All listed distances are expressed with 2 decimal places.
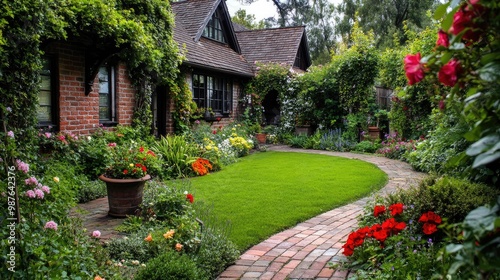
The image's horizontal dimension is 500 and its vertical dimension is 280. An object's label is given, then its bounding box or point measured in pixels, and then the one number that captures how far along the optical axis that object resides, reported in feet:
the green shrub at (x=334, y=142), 44.27
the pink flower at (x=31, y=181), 9.99
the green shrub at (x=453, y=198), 11.91
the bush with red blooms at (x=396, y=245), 10.12
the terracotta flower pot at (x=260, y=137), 49.62
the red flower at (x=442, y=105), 4.84
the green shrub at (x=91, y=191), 20.43
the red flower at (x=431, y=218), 11.59
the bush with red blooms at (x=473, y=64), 3.22
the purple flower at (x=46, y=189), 10.17
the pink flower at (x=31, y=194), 9.49
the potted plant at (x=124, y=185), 17.40
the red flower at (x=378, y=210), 12.82
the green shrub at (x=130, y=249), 12.34
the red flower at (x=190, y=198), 15.29
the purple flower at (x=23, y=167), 10.18
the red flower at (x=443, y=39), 3.90
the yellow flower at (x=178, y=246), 11.69
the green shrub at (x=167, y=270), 9.75
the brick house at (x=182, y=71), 25.03
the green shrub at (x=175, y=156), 27.58
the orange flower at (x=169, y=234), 12.34
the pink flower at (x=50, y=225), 9.55
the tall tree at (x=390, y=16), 83.25
